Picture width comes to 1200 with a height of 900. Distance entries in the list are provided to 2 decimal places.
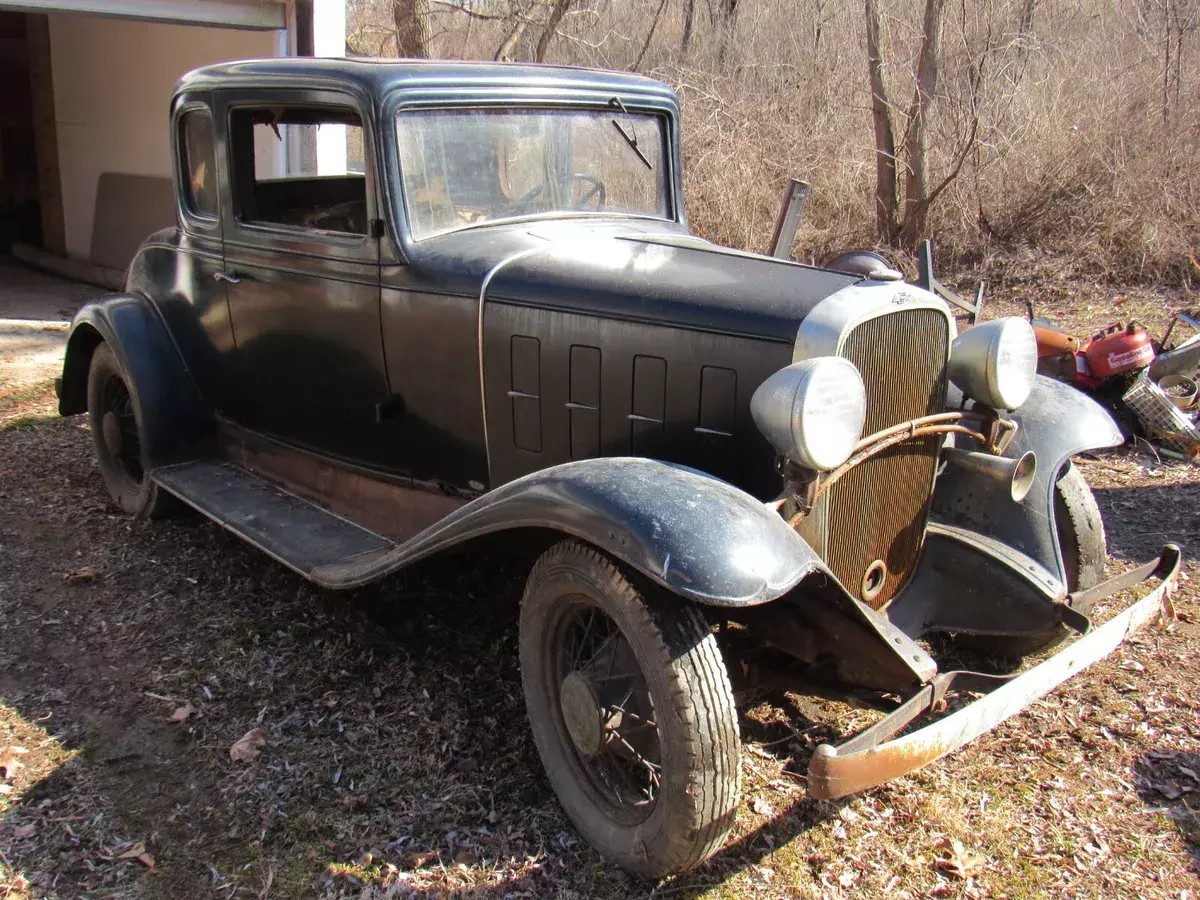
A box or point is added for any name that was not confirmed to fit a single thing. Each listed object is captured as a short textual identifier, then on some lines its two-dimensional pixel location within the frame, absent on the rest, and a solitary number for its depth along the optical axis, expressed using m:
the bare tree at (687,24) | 13.52
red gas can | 5.40
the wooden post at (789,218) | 3.90
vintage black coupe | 2.32
